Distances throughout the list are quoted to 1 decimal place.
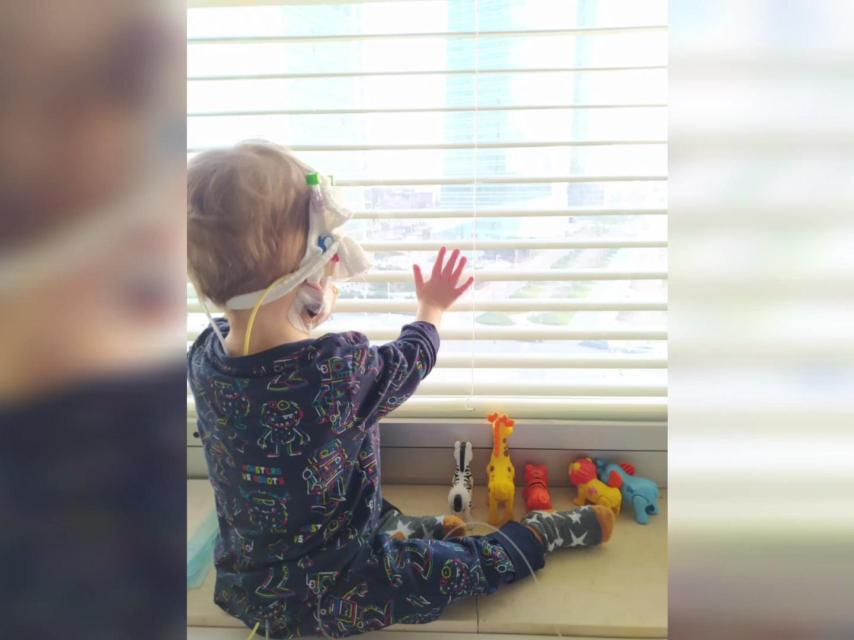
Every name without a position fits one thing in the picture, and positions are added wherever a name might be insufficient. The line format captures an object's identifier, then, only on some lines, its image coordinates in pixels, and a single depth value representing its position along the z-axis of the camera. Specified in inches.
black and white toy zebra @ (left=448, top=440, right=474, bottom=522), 42.5
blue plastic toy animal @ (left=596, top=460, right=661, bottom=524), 42.0
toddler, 33.5
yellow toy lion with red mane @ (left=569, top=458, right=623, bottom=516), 42.3
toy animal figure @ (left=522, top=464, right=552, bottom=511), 42.2
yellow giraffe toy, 41.8
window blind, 40.0
